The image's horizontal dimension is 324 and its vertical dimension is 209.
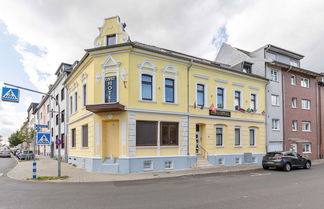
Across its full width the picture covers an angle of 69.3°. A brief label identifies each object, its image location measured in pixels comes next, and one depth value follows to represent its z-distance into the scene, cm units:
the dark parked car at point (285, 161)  1759
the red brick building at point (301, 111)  2614
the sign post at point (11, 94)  1165
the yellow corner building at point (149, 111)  1612
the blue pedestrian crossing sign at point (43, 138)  1388
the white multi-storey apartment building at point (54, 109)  2838
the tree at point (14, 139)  6993
